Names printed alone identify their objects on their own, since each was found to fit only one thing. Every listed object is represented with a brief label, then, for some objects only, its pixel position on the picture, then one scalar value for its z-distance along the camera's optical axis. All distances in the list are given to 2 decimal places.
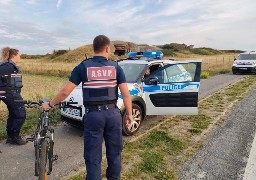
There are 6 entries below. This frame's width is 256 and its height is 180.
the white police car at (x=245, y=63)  14.09
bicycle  2.32
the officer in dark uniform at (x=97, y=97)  2.10
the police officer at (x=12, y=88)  3.39
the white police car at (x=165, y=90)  4.24
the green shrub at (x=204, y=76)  12.50
